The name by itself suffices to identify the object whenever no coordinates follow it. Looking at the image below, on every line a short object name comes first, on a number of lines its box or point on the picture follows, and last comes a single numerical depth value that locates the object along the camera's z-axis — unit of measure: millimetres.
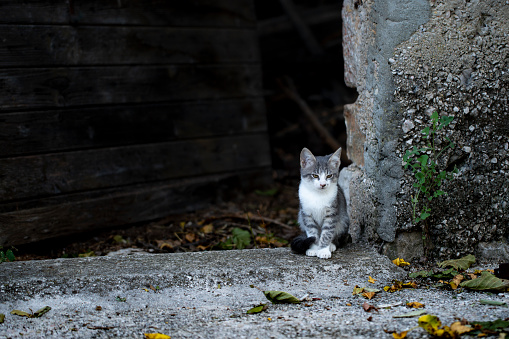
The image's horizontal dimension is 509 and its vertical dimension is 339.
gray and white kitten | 3084
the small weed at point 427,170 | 2836
